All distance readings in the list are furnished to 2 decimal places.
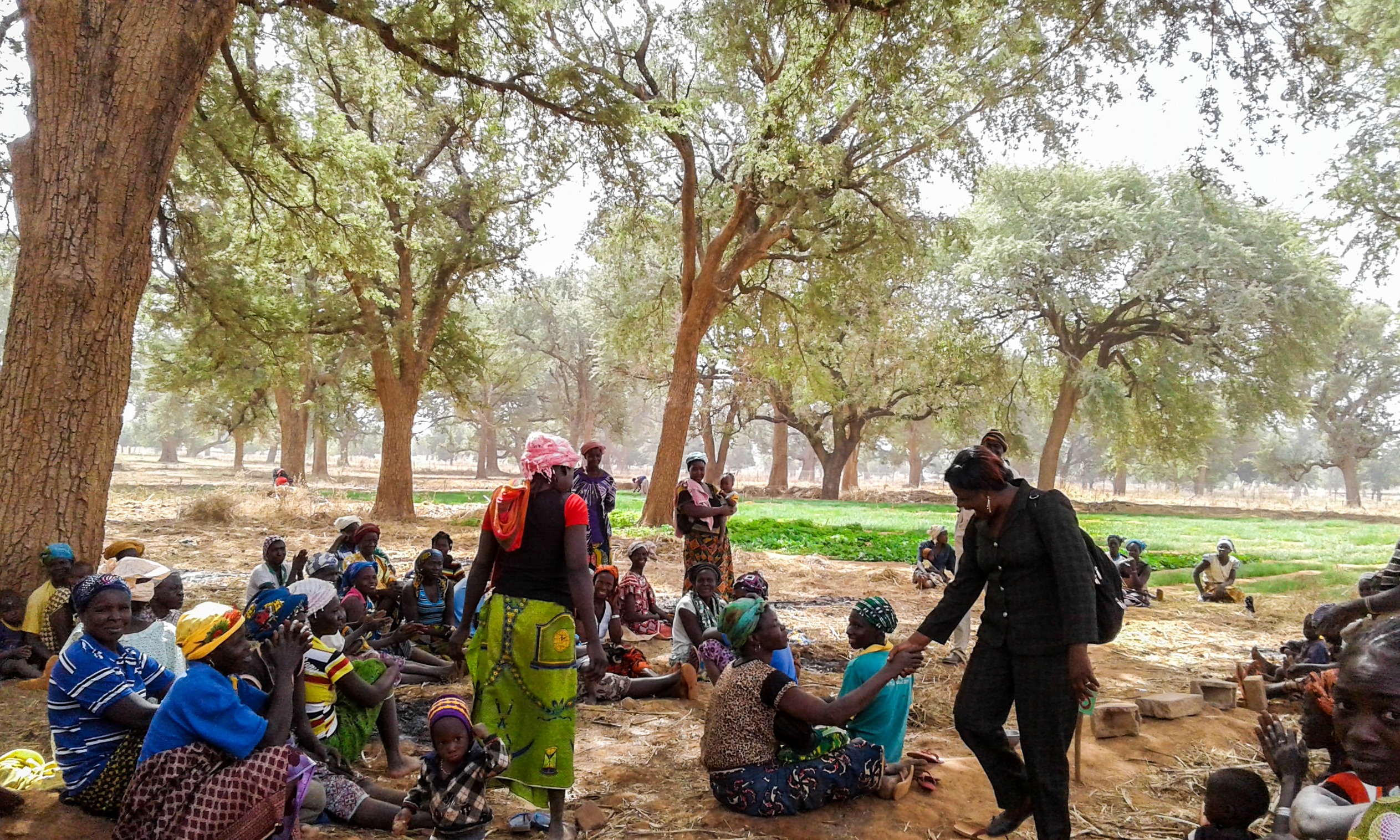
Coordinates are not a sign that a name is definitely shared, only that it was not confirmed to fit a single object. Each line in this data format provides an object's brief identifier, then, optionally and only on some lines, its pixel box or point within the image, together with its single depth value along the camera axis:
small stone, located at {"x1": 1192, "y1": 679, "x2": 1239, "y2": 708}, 6.02
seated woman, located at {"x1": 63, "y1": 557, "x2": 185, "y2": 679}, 4.12
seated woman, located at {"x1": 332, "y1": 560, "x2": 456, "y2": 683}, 4.98
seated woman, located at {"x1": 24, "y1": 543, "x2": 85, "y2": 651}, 6.19
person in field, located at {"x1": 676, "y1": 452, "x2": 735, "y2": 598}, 7.82
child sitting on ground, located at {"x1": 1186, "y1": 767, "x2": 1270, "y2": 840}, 3.14
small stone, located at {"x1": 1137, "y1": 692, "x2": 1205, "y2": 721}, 5.68
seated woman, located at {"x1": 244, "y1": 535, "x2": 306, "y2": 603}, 6.55
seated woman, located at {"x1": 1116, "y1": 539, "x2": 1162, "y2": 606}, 10.72
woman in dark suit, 3.43
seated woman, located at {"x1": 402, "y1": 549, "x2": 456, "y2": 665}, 6.82
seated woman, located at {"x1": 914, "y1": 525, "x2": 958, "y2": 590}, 11.59
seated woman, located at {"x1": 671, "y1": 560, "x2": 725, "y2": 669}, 6.55
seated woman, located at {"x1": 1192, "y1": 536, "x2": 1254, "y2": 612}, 11.08
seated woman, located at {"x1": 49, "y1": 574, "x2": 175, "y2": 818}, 3.46
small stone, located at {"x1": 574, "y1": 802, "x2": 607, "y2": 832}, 3.89
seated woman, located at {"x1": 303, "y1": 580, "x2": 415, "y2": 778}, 4.07
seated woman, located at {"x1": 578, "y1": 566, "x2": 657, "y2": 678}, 6.52
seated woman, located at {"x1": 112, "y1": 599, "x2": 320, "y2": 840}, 3.01
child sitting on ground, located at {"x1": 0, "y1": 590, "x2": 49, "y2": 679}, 5.94
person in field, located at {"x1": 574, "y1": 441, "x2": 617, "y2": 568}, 7.48
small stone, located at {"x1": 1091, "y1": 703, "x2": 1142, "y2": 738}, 5.32
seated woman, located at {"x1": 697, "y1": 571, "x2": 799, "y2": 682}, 6.00
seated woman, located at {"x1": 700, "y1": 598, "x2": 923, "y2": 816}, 3.96
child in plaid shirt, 3.40
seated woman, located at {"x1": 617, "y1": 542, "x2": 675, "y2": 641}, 8.00
